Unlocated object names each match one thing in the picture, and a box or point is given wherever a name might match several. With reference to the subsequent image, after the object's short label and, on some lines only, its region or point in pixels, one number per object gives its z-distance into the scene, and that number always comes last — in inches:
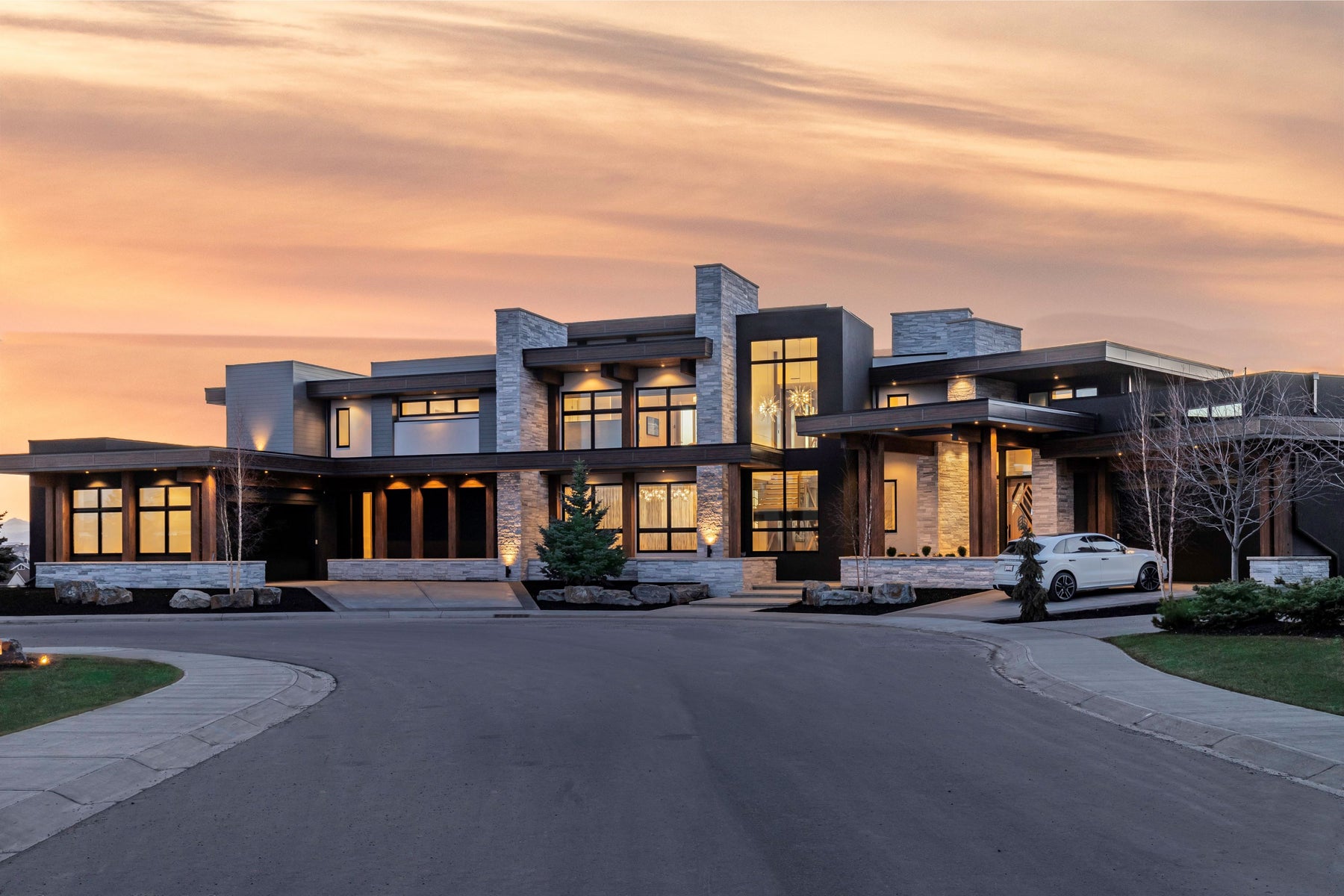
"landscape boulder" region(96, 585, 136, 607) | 1414.9
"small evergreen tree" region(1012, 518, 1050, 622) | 1001.5
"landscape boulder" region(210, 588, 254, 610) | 1392.7
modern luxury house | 1513.3
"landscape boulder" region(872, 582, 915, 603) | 1255.5
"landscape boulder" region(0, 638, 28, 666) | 687.1
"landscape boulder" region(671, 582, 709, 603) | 1413.6
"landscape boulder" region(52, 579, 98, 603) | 1412.4
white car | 1127.6
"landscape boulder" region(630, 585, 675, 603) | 1382.9
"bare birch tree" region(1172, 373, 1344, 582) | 1142.3
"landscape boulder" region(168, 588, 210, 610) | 1390.3
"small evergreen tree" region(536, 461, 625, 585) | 1478.8
